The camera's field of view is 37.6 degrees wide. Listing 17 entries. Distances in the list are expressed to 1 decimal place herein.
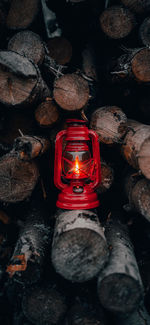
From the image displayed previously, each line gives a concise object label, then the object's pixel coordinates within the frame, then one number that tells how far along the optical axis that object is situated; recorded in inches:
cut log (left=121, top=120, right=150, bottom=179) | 58.5
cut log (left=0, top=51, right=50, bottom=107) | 60.6
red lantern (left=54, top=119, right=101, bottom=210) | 62.6
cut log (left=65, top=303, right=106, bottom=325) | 54.2
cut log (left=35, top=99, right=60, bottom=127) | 67.8
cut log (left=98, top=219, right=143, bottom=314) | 48.6
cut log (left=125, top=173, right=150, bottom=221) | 61.9
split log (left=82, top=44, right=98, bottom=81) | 88.0
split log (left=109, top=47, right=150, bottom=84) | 65.6
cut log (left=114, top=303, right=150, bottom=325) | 59.4
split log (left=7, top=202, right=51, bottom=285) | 55.5
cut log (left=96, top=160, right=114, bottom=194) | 72.4
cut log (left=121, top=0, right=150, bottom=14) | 76.9
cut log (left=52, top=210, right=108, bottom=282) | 50.2
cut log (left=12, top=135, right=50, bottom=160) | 57.8
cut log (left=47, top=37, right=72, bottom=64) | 87.3
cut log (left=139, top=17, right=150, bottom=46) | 76.6
